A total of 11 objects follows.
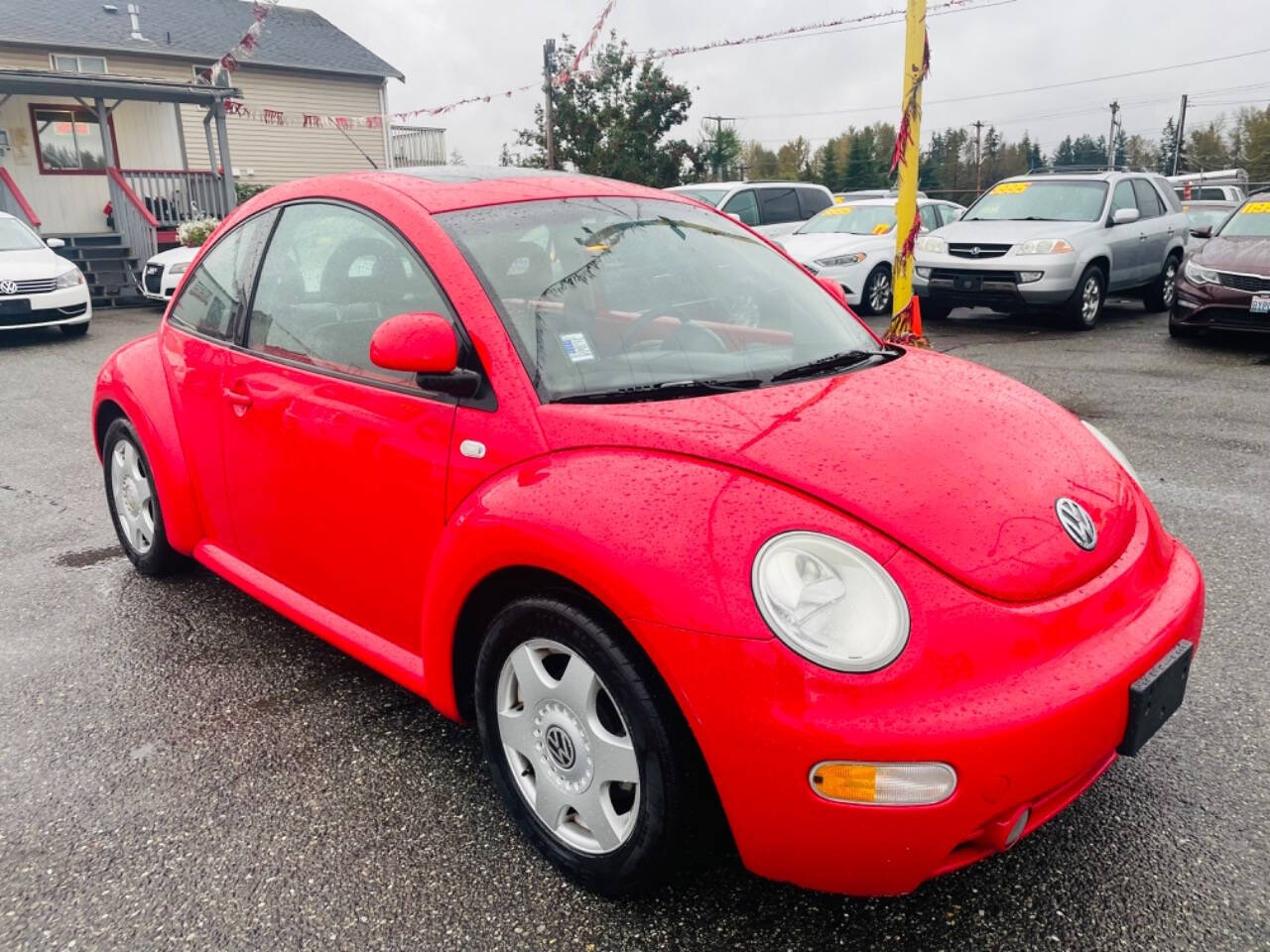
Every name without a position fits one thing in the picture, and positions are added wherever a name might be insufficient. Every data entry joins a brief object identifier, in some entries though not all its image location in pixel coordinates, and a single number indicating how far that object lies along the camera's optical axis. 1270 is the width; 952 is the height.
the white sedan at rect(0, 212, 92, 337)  10.98
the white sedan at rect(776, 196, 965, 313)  11.65
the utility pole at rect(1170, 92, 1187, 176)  64.44
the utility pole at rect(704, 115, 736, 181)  36.90
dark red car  9.03
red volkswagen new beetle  1.77
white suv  13.75
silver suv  10.59
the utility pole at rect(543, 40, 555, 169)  27.50
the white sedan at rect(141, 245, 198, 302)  14.55
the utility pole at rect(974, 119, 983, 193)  91.12
